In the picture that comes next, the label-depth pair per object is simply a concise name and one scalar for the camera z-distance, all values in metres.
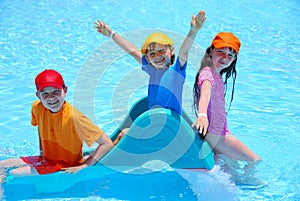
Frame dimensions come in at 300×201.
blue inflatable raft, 3.61
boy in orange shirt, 3.54
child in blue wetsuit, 3.74
